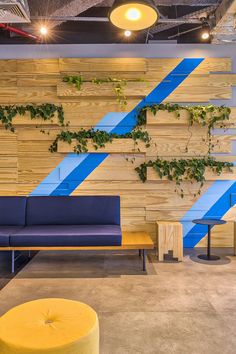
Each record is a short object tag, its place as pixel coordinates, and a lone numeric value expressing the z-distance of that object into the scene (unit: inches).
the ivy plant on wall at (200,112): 199.6
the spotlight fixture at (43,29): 181.8
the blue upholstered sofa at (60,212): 192.1
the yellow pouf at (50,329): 67.5
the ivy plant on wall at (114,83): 199.5
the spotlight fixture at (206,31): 185.8
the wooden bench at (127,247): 163.0
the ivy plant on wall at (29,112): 200.4
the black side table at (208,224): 180.8
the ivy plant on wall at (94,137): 202.7
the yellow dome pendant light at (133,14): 109.9
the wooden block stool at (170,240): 183.0
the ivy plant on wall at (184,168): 200.1
